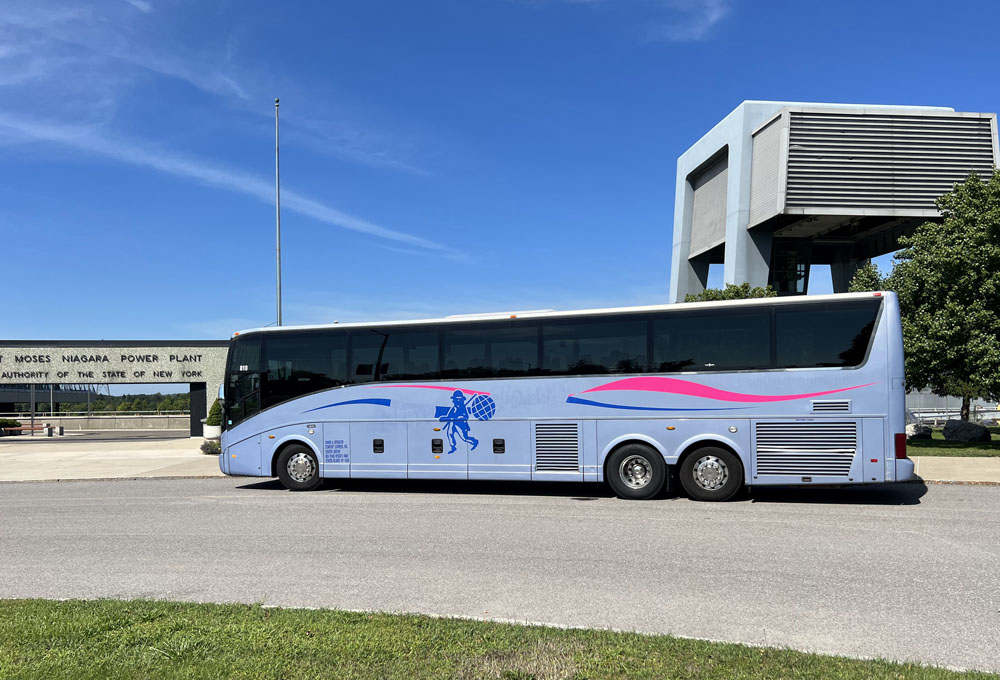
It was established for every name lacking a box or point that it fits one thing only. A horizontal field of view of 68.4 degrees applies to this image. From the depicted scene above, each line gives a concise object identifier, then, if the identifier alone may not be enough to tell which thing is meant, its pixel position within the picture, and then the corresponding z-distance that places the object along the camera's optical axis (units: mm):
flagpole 27384
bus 11688
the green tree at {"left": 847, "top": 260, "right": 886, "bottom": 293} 28641
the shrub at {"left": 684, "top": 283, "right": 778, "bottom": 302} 31406
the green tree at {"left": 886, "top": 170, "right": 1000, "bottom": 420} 21750
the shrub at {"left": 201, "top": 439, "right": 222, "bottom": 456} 25422
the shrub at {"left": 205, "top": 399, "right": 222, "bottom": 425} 29836
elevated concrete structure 36219
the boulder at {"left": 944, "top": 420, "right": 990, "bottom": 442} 24844
